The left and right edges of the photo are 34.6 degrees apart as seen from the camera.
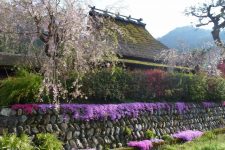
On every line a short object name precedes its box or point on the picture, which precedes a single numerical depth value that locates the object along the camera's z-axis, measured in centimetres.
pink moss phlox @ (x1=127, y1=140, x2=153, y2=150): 1059
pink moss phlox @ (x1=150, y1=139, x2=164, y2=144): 1132
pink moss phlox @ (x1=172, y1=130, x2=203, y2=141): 1256
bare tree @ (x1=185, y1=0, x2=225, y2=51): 3016
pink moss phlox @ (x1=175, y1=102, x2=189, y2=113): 1425
